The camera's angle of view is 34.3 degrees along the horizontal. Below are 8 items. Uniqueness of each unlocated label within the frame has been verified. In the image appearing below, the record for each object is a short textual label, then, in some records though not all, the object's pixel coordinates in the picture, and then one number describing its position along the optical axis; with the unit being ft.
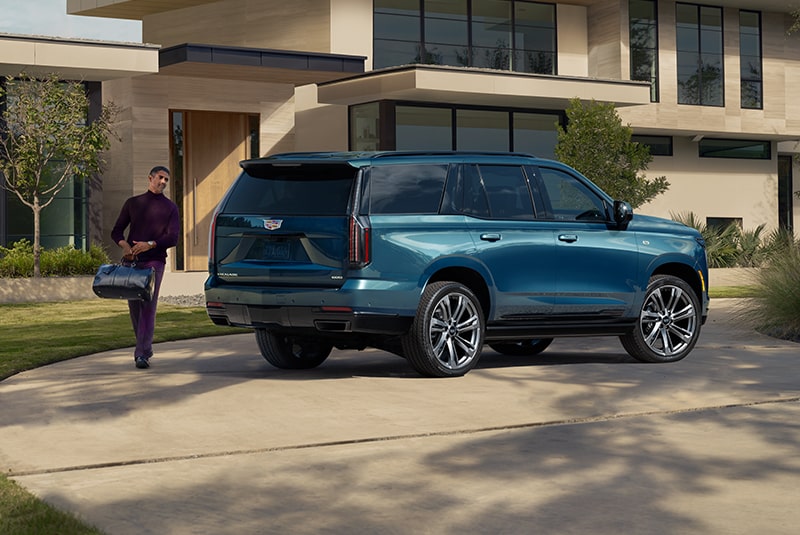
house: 92.27
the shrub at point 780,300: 49.85
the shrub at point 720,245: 108.68
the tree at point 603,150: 94.94
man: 39.17
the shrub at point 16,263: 79.10
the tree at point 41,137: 79.66
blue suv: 34.81
